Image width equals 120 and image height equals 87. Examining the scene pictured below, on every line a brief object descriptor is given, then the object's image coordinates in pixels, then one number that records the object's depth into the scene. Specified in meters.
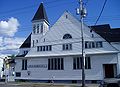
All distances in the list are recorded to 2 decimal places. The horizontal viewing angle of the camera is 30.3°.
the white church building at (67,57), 36.28
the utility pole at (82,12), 29.19
